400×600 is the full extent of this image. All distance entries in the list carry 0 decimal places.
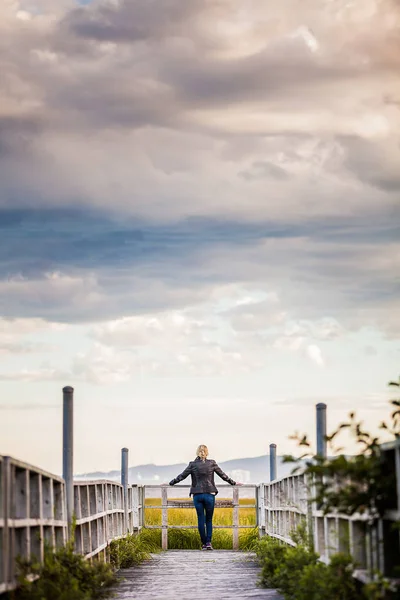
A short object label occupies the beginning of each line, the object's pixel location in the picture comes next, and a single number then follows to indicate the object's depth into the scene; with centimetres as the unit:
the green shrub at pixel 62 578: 1316
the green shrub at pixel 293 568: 1635
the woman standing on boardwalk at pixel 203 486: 3184
